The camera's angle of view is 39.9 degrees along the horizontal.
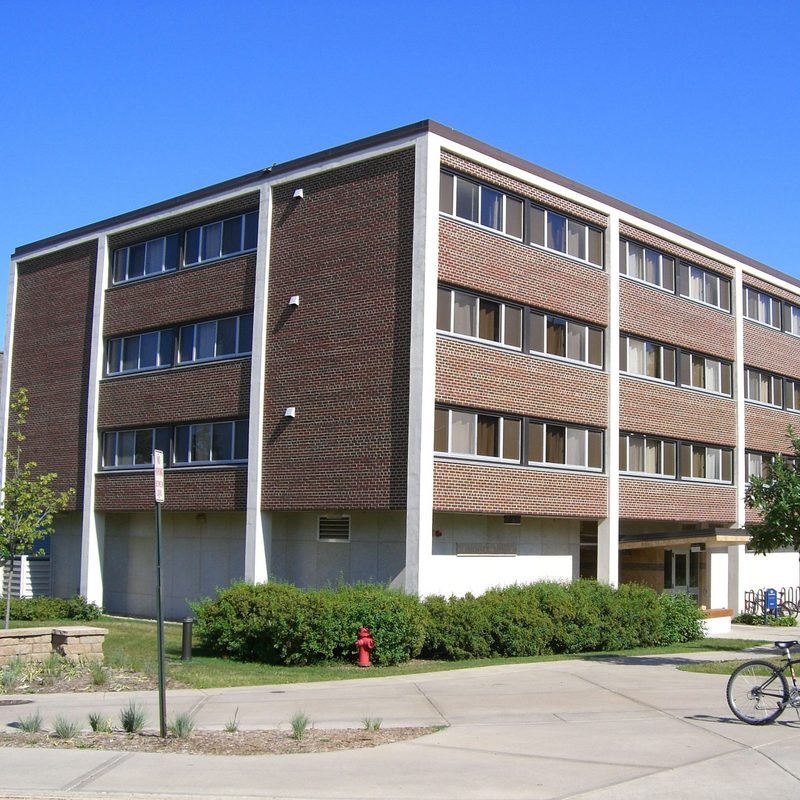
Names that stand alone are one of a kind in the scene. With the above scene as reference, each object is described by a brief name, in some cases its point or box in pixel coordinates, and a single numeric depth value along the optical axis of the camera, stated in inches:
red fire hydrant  810.8
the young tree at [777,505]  787.4
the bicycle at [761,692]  489.1
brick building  1032.2
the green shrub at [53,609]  1195.9
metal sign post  445.1
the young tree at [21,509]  1005.8
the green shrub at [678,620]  1005.8
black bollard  801.6
